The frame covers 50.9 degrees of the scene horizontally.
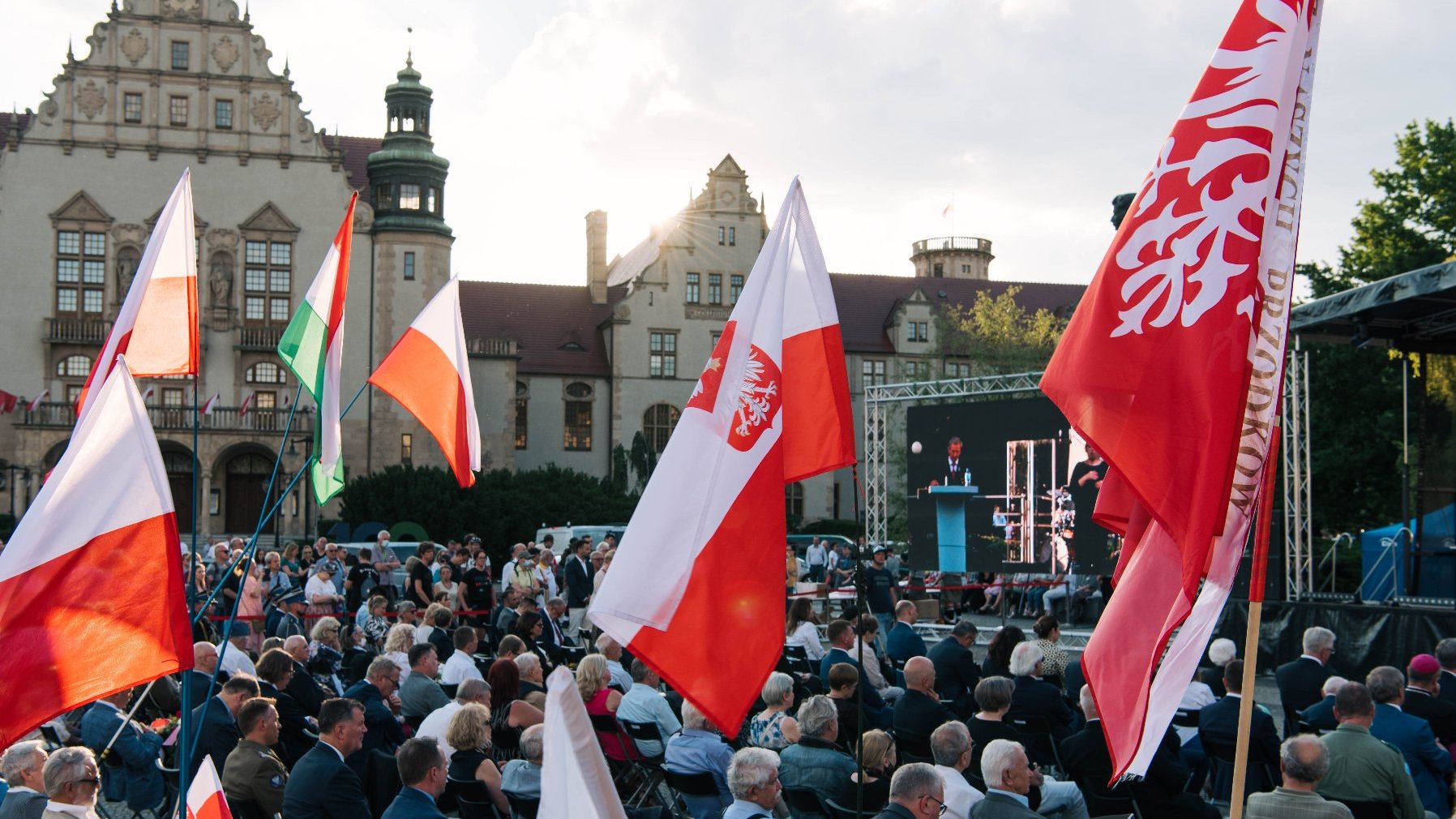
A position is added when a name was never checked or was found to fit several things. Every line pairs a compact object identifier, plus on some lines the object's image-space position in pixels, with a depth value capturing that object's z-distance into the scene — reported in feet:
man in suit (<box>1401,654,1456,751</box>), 28.94
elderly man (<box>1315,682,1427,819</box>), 23.57
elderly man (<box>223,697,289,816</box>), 24.35
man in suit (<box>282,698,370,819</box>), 23.25
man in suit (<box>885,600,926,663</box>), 41.22
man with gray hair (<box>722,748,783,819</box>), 21.20
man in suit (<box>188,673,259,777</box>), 28.66
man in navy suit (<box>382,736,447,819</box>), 21.12
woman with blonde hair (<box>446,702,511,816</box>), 24.71
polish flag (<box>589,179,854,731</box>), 18.57
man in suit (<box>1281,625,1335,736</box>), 33.06
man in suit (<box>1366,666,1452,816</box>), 26.71
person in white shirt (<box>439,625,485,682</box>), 35.78
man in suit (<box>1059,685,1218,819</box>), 24.72
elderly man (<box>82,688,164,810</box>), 29.17
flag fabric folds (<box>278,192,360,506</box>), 29.78
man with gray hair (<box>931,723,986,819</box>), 22.47
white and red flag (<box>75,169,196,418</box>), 26.21
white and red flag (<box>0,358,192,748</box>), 17.88
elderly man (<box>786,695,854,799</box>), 25.27
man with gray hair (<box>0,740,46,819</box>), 22.39
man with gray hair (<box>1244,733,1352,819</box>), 20.67
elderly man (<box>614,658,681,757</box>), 31.35
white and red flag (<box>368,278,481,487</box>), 35.65
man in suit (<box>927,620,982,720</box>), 36.52
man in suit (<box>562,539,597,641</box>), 67.97
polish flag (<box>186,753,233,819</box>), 19.35
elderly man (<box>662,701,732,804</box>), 26.99
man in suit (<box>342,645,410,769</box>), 30.19
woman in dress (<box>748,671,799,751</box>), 27.99
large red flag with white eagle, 15.67
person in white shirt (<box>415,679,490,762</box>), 28.17
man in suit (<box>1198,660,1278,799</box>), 28.96
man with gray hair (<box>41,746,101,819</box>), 20.54
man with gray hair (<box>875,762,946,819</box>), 19.35
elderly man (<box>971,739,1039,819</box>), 20.74
